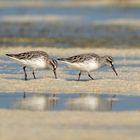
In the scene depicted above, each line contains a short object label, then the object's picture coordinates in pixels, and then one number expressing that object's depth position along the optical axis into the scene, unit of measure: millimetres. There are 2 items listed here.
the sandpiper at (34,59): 19391
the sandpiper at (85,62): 19188
